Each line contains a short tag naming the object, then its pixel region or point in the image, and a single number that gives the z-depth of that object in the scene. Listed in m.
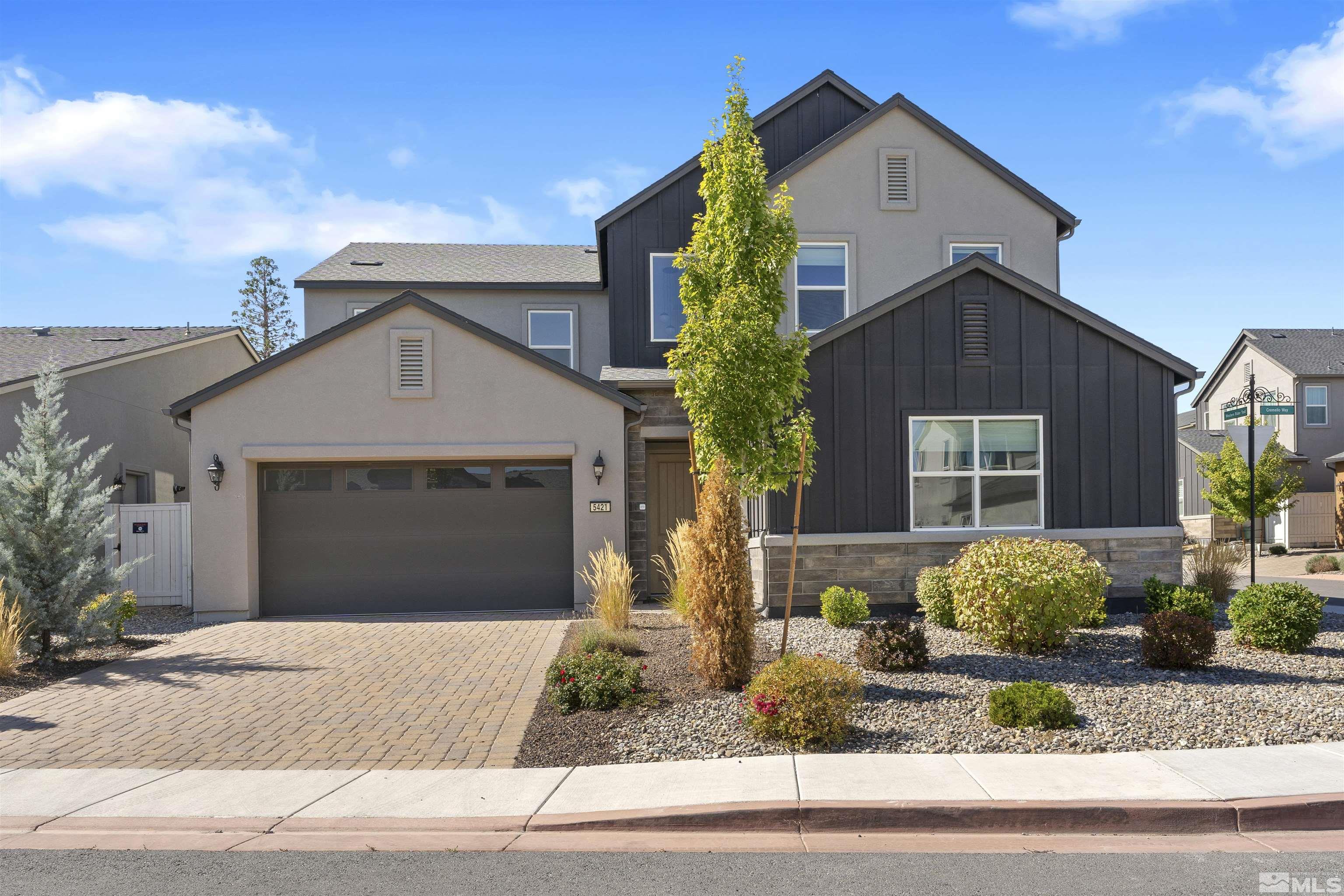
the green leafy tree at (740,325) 8.73
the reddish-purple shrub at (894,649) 9.11
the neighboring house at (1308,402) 30.17
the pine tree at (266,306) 43.69
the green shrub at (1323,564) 22.56
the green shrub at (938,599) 11.45
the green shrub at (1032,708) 7.25
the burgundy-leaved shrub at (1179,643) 9.11
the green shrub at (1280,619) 9.92
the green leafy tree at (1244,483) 26.81
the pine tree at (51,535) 10.79
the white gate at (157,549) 15.00
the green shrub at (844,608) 11.73
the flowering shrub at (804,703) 7.09
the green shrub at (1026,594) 9.80
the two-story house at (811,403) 12.73
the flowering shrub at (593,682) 8.08
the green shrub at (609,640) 9.64
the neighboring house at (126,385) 15.80
